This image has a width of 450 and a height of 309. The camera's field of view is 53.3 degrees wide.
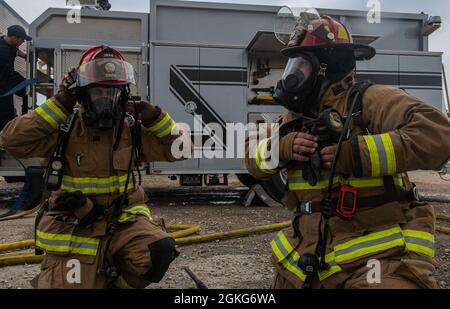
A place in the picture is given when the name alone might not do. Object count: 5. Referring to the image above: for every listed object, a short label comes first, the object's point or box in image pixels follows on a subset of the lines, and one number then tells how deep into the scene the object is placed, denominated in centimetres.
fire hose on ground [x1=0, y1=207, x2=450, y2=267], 386
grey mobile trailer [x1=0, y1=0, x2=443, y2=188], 693
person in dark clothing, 623
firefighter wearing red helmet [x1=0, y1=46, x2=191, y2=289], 251
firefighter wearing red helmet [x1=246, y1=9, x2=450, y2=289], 176
